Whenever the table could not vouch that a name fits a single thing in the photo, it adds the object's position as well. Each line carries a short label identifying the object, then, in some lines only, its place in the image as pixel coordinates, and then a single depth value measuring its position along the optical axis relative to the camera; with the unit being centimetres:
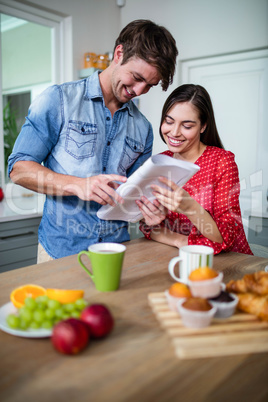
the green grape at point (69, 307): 80
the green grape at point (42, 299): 81
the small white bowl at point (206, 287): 84
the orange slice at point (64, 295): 86
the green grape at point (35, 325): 75
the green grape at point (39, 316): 75
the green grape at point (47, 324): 75
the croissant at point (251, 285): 91
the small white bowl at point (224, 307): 81
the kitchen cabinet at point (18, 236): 251
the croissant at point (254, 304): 81
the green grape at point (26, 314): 76
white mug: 101
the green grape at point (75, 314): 78
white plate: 73
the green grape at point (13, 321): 75
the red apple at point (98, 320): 73
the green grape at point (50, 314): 76
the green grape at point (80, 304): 82
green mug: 96
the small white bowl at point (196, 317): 75
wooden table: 59
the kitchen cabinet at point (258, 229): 285
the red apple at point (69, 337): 67
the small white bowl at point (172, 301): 83
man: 139
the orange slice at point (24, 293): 85
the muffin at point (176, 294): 84
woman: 143
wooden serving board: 70
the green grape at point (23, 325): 75
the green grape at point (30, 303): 78
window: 329
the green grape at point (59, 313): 78
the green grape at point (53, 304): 79
